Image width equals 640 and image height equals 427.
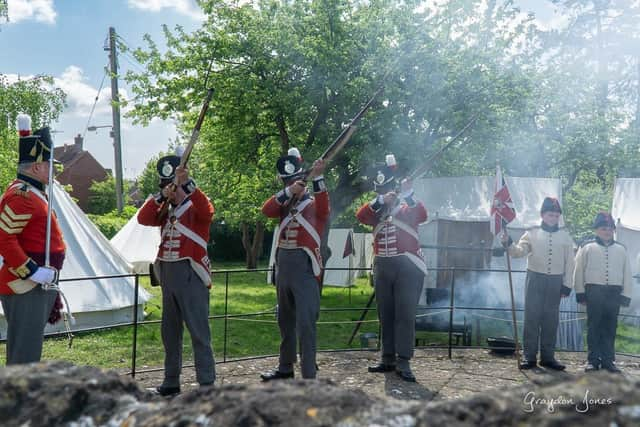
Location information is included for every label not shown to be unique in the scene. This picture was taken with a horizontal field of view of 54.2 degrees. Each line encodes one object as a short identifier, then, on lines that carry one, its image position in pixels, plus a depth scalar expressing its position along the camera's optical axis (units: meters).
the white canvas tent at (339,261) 17.17
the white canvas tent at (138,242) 15.32
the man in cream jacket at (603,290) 6.02
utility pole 17.58
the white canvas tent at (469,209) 10.51
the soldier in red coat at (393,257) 5.49
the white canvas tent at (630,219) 10.87
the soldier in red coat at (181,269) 4.51
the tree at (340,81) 11.41
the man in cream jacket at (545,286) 6.17
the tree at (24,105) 17.58
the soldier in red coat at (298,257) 4.83
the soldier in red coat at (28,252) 3.82
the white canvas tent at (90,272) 8.96
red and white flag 6.31
